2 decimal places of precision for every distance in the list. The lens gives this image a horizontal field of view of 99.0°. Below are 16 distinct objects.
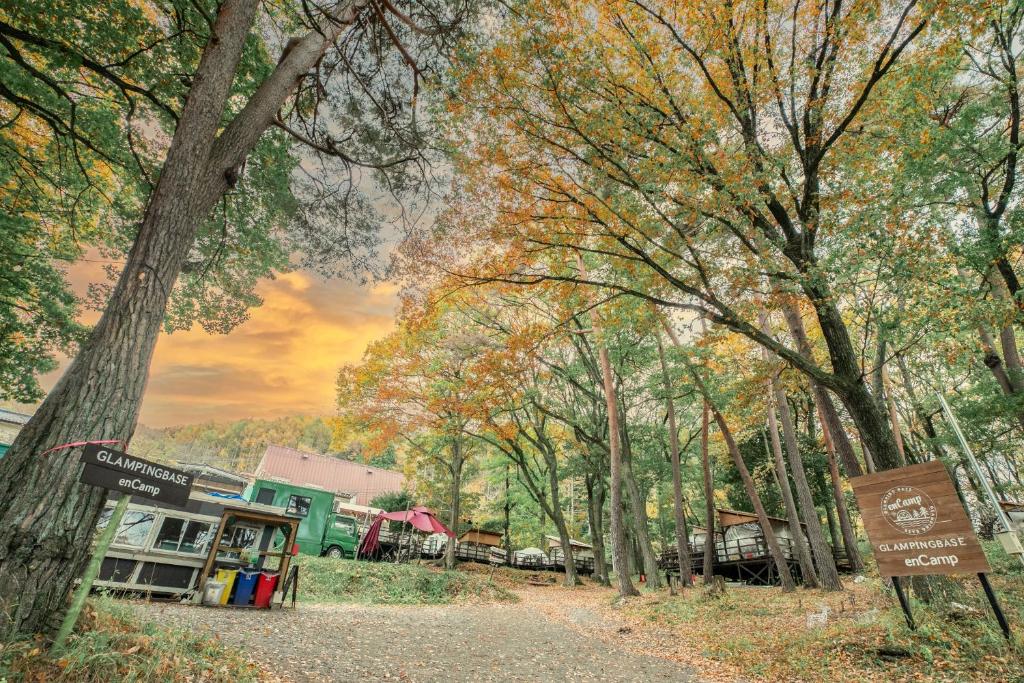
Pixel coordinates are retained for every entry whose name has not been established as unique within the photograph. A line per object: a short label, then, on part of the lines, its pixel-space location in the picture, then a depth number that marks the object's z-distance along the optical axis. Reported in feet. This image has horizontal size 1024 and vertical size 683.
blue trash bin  26.17
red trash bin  26.48
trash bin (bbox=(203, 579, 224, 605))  25.46
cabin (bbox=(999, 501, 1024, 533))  50.11
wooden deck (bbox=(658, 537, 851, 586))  59.93
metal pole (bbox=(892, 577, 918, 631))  18.24
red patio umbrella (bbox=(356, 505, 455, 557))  54.70
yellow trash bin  25.85
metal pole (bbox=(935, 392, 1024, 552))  19.62
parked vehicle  57.41
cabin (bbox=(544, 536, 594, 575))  95.09
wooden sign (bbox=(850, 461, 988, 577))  16.63
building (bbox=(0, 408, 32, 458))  63.62
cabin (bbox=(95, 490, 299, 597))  25.79
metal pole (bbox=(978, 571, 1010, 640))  15.70
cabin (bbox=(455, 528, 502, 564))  79.39
